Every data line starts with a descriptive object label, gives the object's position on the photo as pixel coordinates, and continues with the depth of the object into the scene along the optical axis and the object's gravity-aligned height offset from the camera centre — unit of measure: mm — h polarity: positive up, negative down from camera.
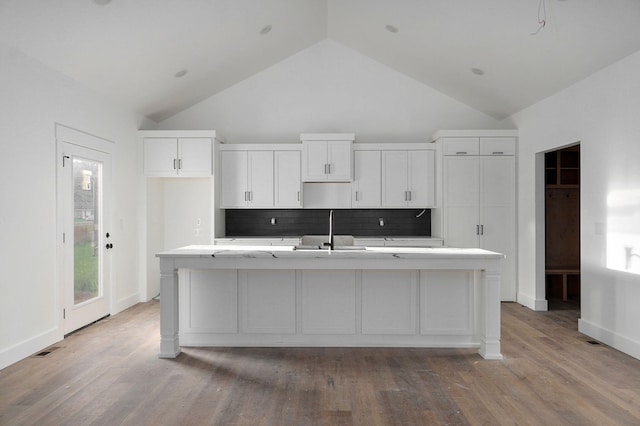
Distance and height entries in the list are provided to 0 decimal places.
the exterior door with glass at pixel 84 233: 4641 -246
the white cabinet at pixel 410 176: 6625 +515
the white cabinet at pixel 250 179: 6637 +476
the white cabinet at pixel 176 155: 6328 +790
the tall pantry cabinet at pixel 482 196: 6324 +211
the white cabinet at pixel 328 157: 6535 +789
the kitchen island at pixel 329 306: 4145 -882
